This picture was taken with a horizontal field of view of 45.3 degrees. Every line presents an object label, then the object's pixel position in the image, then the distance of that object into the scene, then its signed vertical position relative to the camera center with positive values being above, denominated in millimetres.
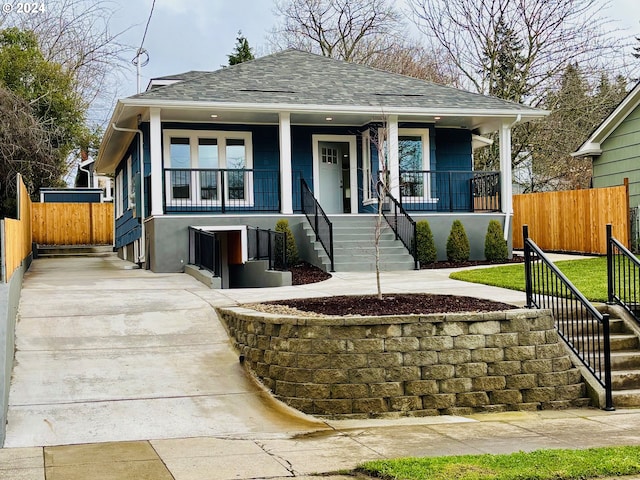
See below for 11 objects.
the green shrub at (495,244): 18766 -167
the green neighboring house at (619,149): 19906 +2373
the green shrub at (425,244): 17938 -116
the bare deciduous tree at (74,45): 32406 +8871
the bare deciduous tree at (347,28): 39562 +11083
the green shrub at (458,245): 18547 -163
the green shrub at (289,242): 17297 -3
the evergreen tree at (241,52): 37656 +9472
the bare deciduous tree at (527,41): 29188 +7598
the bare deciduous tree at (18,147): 21641 +2962
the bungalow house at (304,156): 17484 +2220
